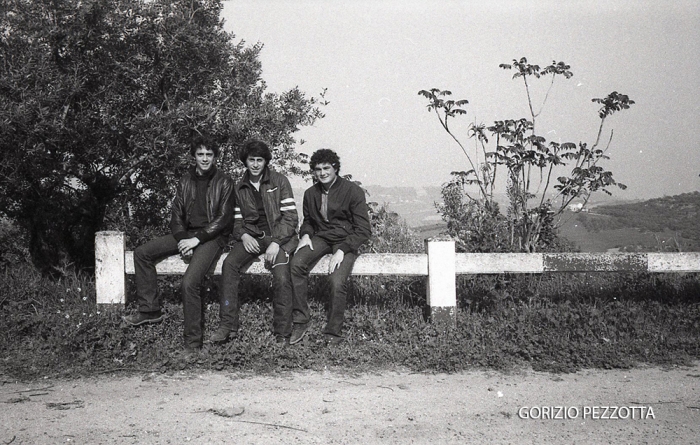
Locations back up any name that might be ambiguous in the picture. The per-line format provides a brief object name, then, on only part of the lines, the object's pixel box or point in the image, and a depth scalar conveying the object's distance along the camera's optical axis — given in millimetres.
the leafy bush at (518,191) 7340
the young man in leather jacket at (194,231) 5535
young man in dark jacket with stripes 5559
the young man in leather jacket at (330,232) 5527
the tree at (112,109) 6098
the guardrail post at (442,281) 5820
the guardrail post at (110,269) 5695
